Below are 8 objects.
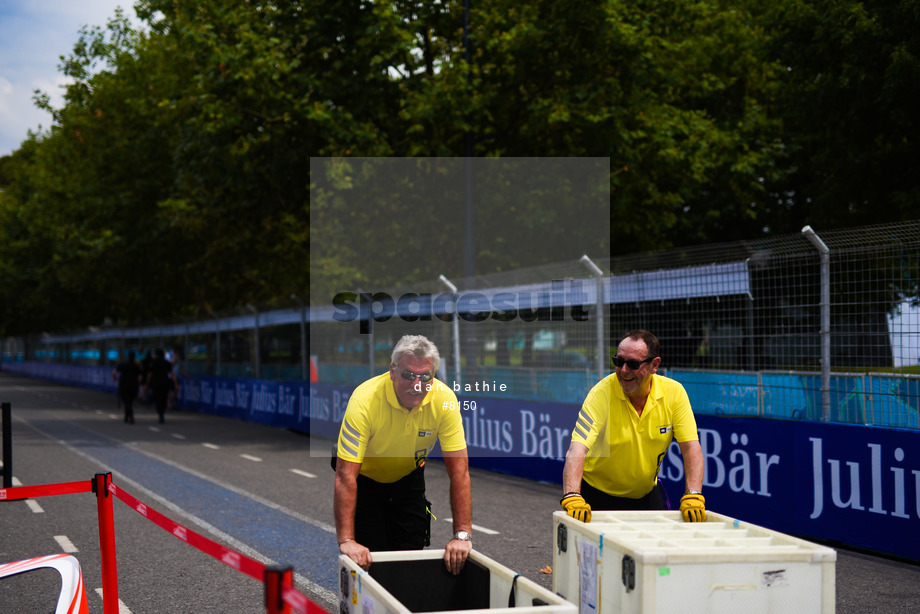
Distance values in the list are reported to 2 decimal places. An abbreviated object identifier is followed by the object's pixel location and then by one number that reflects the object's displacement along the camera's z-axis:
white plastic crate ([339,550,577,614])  4.04
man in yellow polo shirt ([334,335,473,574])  4.69
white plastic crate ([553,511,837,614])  3.53
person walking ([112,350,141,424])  24.06
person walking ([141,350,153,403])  31.00
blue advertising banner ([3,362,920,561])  8.08
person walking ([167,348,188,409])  30.84
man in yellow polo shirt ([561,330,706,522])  5.04
